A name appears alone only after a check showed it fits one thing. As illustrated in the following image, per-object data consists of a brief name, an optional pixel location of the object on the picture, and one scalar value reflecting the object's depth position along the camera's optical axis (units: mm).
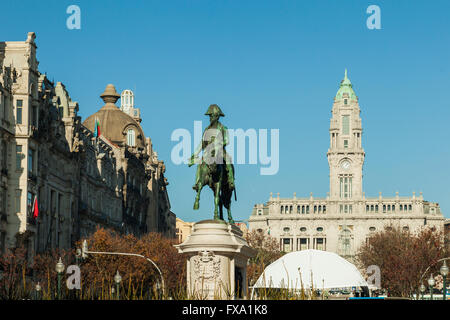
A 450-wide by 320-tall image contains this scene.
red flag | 74562
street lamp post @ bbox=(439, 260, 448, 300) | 56500
